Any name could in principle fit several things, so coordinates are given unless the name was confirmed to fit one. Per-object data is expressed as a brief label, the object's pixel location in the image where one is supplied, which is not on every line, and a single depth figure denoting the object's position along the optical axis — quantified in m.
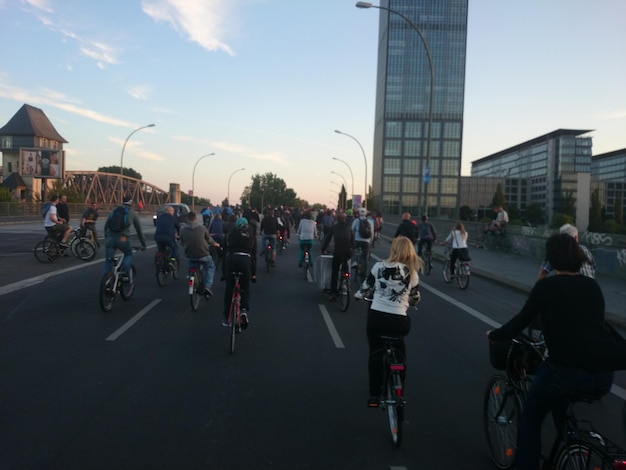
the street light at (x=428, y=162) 25.02
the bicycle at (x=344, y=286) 10.29
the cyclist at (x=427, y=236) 16.50
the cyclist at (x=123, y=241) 9.90
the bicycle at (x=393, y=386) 4.29
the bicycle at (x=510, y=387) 3.79
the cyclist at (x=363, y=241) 13.34
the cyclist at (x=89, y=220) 17.11
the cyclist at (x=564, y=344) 3.08
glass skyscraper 109.56
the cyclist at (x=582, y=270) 6.12
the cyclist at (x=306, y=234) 14.87
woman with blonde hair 4.65
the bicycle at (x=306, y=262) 14.87
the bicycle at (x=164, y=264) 12.51
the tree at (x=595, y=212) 103.21
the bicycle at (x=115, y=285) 9.23
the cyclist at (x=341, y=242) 10.63
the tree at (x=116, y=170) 171.75
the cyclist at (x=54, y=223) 16.50
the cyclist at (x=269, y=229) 16.00
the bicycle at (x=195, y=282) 9.61
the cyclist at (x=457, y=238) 13.89
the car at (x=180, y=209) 29.59
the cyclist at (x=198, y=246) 9.71
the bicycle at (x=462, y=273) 13.90
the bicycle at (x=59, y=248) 16.36
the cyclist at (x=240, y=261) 7.66
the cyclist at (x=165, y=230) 12.31
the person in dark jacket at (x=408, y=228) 14.24
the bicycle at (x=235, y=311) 6.97
